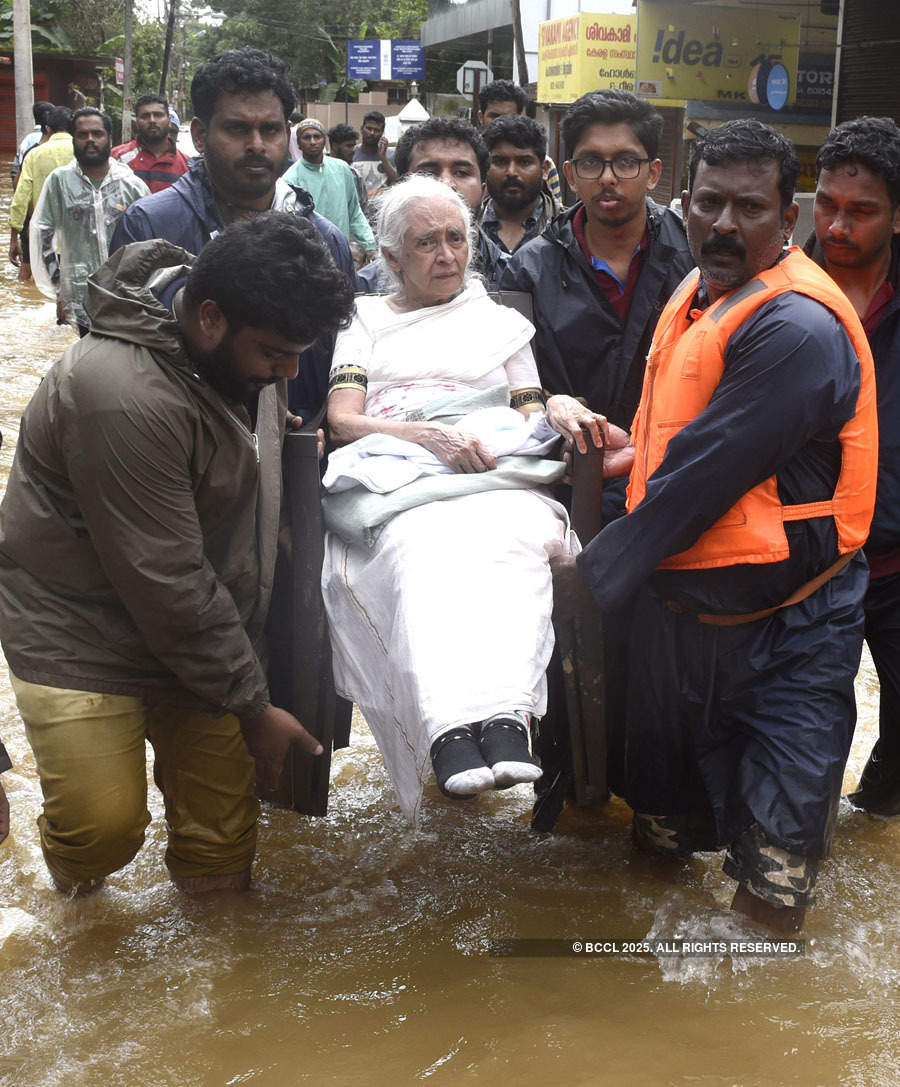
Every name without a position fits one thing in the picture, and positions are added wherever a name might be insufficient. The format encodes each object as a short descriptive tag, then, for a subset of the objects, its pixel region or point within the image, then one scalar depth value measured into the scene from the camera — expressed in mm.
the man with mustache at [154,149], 11367
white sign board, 17328
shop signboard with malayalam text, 15203
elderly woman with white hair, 2736
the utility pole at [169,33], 38156
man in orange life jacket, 2760
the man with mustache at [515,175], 5402
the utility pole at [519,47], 17703
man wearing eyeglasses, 3705
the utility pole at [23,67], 20567
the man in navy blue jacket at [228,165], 4078
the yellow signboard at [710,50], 14320
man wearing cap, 10148
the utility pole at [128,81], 31562
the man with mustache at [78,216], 9758
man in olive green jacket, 2719
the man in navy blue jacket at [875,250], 3334
